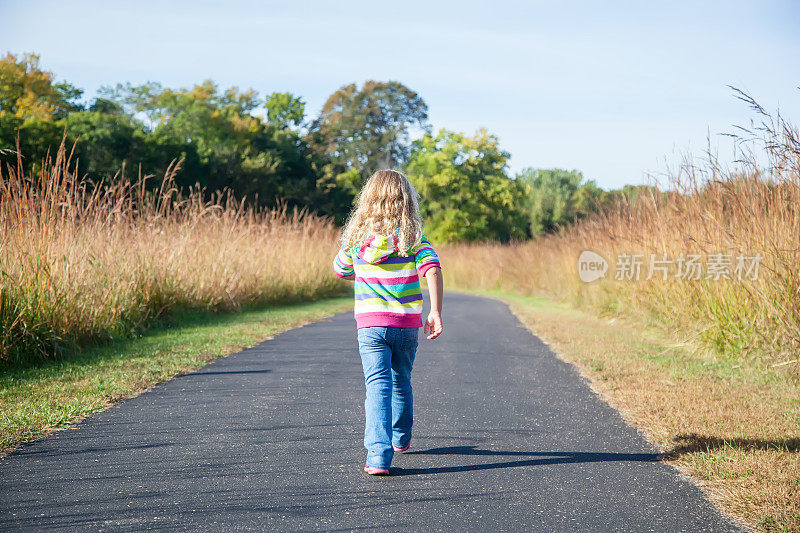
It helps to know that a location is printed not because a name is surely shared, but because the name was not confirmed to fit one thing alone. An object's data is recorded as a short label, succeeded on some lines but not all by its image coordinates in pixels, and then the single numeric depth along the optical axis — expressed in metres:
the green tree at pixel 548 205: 58.62
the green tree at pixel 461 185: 43.28
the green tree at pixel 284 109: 50.22
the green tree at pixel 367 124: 50.12
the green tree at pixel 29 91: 31.78
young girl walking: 3.87
